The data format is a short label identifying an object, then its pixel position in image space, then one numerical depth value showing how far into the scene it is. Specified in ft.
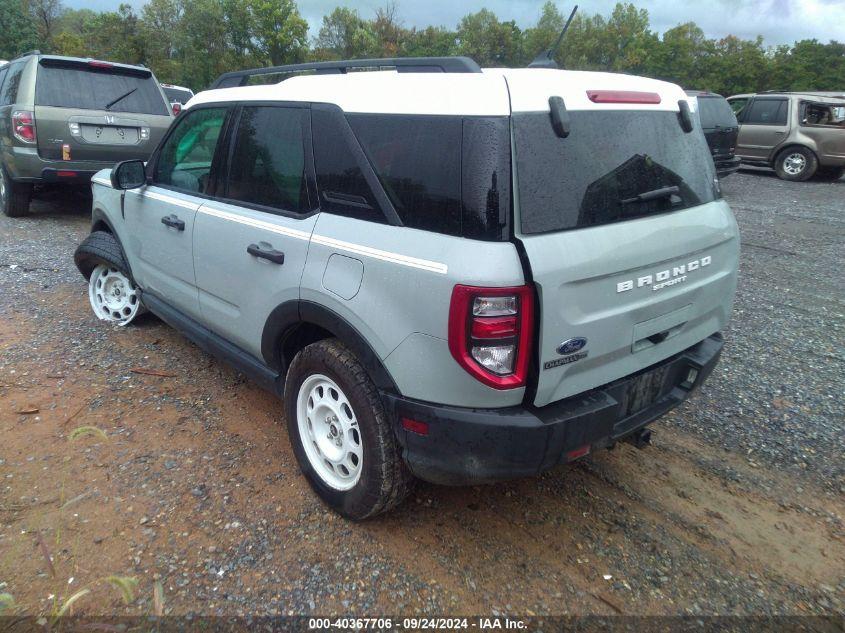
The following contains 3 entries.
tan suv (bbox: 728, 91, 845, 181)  42.70
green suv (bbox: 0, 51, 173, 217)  23.16
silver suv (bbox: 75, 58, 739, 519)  6.86
